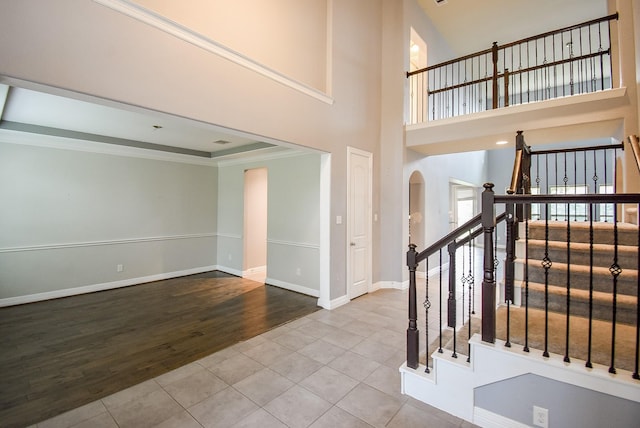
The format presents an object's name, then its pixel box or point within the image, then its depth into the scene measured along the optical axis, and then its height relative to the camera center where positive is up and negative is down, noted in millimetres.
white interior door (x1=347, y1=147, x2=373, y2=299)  4477 -111
